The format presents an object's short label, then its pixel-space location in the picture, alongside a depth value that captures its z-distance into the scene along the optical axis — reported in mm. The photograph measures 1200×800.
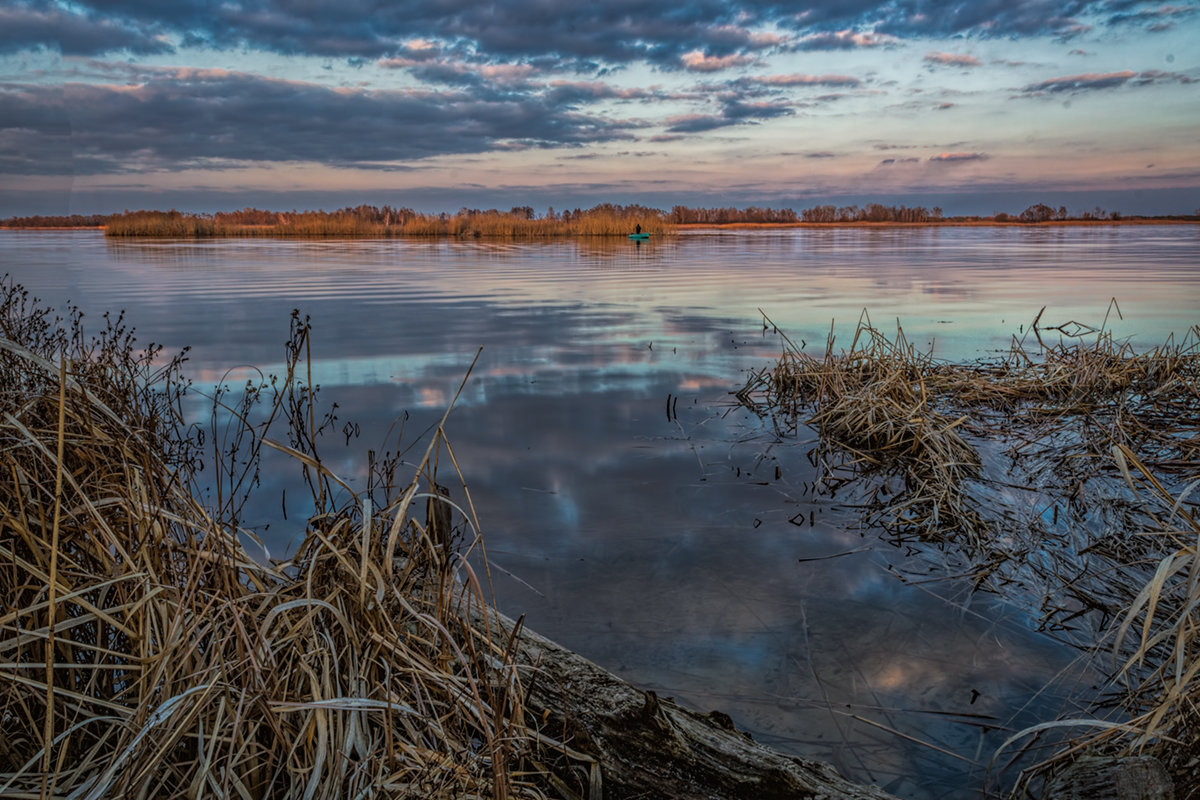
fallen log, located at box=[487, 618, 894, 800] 2283
